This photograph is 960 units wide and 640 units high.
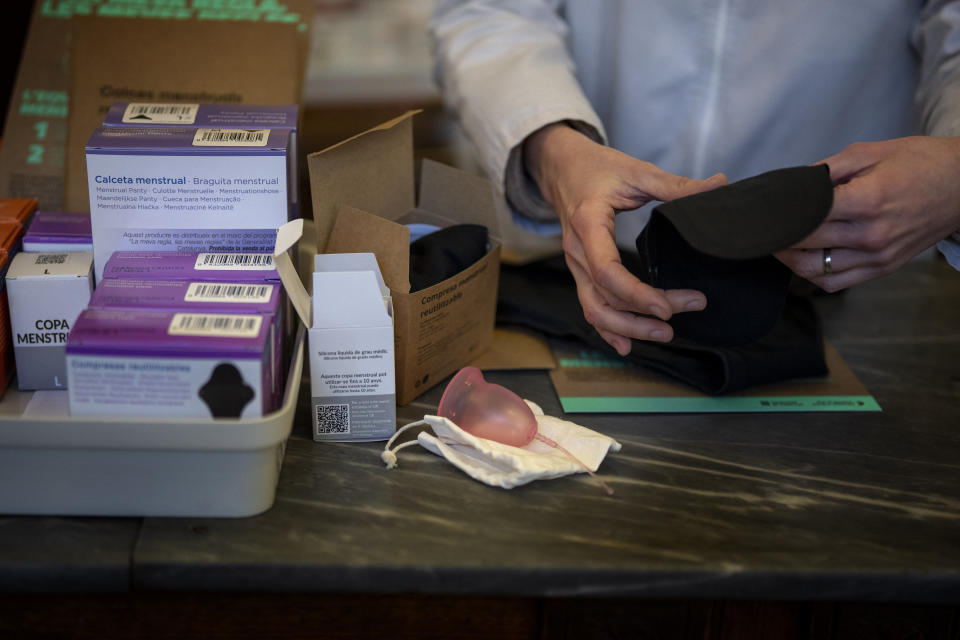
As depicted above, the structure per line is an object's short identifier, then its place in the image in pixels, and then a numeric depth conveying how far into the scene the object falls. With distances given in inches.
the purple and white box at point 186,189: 32.0
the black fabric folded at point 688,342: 38.9
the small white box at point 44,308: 32.4
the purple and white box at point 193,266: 31.7
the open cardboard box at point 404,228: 34.5
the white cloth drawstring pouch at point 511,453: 31.6
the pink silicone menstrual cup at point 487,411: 33.7
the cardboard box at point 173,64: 44.8
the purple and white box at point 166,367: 27.2
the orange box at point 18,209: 36.5
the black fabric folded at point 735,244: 28.0
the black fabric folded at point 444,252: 36.4
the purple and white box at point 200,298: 29.6
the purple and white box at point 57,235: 34.7
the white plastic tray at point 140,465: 27.9
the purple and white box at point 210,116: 34.7
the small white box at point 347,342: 31.5
